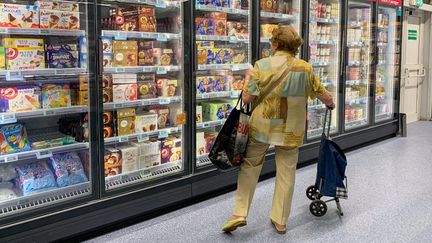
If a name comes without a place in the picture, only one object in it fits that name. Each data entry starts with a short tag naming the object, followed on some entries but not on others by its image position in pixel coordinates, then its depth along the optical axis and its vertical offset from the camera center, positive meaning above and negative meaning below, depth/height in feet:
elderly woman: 10.44 -0.96
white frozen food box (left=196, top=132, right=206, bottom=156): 14.23 -2.19
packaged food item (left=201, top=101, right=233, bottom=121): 14.73 -1.17
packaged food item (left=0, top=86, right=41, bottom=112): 9.90 -0.52
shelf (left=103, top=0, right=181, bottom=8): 11.99 +2.01
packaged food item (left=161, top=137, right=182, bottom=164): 13.29 -2.24
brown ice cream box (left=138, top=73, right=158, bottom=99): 12.57 -0.30
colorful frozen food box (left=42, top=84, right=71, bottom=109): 10.53 -0.49
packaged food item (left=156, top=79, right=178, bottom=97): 12.96 -0.34
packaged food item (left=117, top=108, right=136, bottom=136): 11.94 -1.25
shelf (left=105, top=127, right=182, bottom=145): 11.65 -1.67
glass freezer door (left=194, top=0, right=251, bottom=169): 13.93 +0.47
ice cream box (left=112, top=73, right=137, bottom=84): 11.86 -0.07
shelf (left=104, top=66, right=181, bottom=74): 11.44 +0.17
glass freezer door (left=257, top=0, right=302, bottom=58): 16.10 +2.22
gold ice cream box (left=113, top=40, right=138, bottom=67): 11.69 +0.59
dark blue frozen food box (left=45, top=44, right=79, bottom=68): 10.43 +0.47
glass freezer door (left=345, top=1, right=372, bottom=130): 21.30 +0.52
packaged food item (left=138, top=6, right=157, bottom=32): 12.20 +1.56
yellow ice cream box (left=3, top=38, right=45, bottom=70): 9.84 +0.50
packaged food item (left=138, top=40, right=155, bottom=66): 12.43 +0.62
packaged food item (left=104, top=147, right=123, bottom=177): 11.85 -2.33
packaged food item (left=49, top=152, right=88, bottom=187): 11.00 -2.34
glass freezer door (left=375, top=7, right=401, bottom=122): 23.86 +0.60
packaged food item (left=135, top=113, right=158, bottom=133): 12.43 -1.33
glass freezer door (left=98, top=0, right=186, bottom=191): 11.66 -0.41
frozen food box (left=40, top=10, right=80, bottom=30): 10.21 +1.30
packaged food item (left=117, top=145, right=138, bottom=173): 12.28 -2.29
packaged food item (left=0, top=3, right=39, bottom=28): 9.77 +1.33
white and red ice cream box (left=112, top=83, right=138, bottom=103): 11.81 -0.45
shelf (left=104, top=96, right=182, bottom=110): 11.41 -0.74
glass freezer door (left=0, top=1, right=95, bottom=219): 9.87 -0.67
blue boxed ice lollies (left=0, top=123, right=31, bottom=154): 10.11 -1.47
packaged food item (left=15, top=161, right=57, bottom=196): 10.43 -2.44
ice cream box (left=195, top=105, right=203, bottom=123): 14.17 -1.23
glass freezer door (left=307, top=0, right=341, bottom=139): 18.76 +1.11
